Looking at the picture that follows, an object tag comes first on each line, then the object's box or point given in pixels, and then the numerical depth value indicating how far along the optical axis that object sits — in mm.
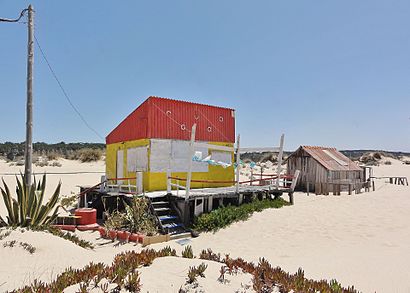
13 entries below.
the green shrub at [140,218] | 10531
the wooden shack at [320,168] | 22859
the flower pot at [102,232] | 10877
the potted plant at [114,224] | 10641
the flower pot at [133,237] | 9995
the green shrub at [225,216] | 11398
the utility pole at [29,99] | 9383
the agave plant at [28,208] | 8031
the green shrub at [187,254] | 6203
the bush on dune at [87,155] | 39250
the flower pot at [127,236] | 10254
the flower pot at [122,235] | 10360
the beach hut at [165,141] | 14305
